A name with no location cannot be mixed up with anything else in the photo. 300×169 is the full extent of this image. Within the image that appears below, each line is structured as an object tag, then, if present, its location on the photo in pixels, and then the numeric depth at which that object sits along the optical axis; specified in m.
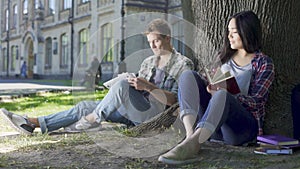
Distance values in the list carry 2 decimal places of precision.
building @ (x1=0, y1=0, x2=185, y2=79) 21.73
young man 3.71
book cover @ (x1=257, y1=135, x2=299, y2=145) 3.10
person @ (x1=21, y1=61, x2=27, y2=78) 33.94
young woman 2.89
